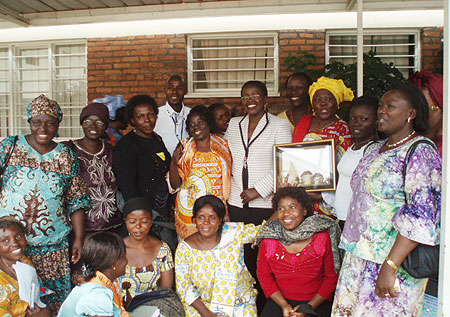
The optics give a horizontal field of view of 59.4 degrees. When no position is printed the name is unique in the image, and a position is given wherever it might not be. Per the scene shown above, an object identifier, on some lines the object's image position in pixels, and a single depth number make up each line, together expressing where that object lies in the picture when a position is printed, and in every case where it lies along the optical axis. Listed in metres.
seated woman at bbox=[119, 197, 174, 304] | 3.22
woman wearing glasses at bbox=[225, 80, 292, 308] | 3.55
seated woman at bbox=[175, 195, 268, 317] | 3.21
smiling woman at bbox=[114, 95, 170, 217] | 3.51
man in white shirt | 4.68
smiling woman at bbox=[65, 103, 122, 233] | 3.45
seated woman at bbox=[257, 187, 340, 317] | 2.99
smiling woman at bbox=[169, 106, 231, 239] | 3.61
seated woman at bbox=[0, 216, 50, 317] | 2.85
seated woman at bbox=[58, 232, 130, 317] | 2.38
